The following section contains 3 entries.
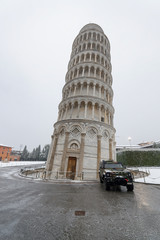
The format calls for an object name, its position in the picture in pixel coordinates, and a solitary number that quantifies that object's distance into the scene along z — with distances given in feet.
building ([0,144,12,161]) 206.62
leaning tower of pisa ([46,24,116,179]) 58.54
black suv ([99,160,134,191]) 25.38
